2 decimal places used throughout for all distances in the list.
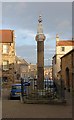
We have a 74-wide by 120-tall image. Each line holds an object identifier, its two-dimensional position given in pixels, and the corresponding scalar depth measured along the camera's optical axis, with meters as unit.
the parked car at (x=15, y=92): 14.35
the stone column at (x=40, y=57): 13.03
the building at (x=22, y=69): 40.79
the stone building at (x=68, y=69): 20.66
